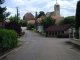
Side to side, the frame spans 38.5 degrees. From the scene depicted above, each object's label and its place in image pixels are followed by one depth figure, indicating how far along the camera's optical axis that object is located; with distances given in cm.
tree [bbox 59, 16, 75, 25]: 5254
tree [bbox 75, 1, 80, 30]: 1981
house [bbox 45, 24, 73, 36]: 4227
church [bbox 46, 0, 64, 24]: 7677
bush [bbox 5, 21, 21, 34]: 3480
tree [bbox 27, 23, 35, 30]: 7305
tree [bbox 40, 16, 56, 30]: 5190
